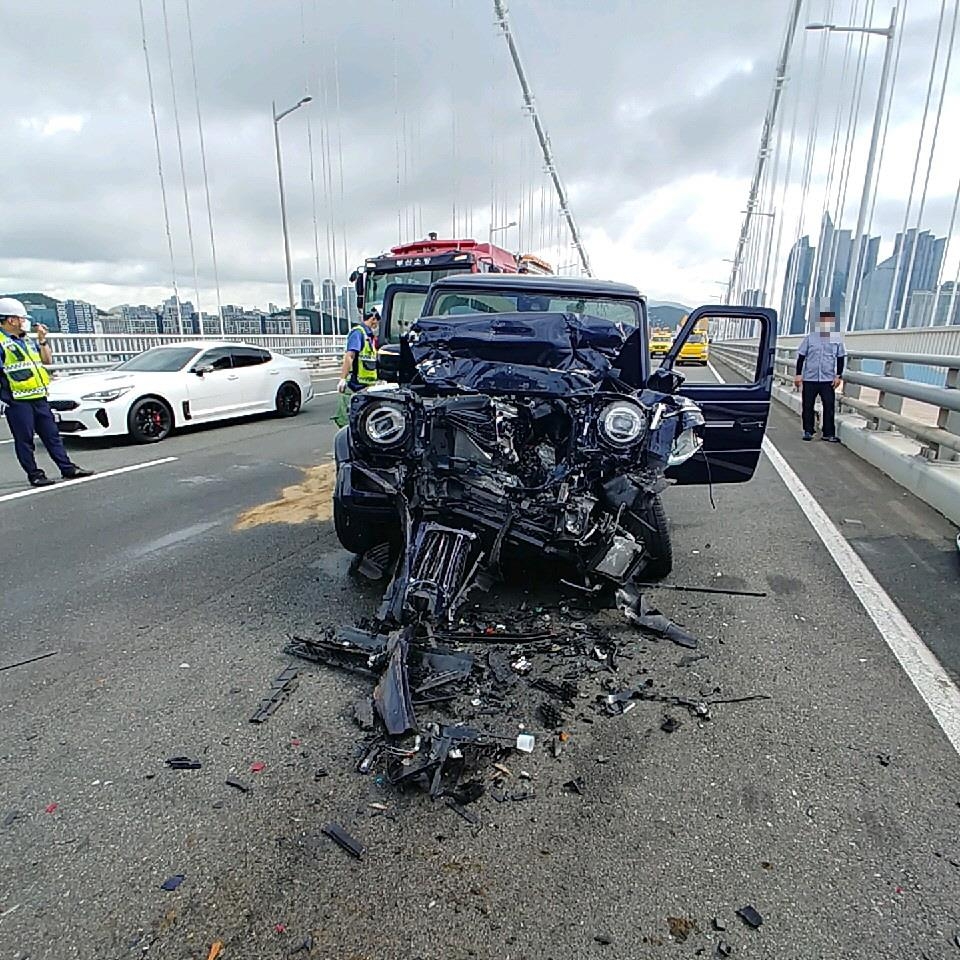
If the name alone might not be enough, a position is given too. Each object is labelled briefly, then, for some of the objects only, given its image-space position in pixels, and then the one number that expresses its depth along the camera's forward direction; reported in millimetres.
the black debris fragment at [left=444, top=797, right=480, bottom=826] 2195
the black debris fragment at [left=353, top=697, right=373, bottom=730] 2693
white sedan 8906
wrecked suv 3480
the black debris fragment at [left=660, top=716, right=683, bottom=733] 2695
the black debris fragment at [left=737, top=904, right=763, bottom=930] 1811
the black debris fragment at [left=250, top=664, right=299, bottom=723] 2779
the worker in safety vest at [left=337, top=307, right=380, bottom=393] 7883
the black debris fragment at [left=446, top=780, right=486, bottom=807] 2283
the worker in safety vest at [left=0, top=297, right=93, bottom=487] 6637
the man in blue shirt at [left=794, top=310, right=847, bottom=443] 9000
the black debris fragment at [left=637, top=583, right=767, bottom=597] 4047
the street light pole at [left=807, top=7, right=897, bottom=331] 17975
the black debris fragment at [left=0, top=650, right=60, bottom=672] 3203
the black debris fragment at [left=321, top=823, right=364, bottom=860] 2047
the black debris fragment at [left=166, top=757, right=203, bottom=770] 2451
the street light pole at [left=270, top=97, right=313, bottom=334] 22656
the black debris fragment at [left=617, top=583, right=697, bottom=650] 3471
